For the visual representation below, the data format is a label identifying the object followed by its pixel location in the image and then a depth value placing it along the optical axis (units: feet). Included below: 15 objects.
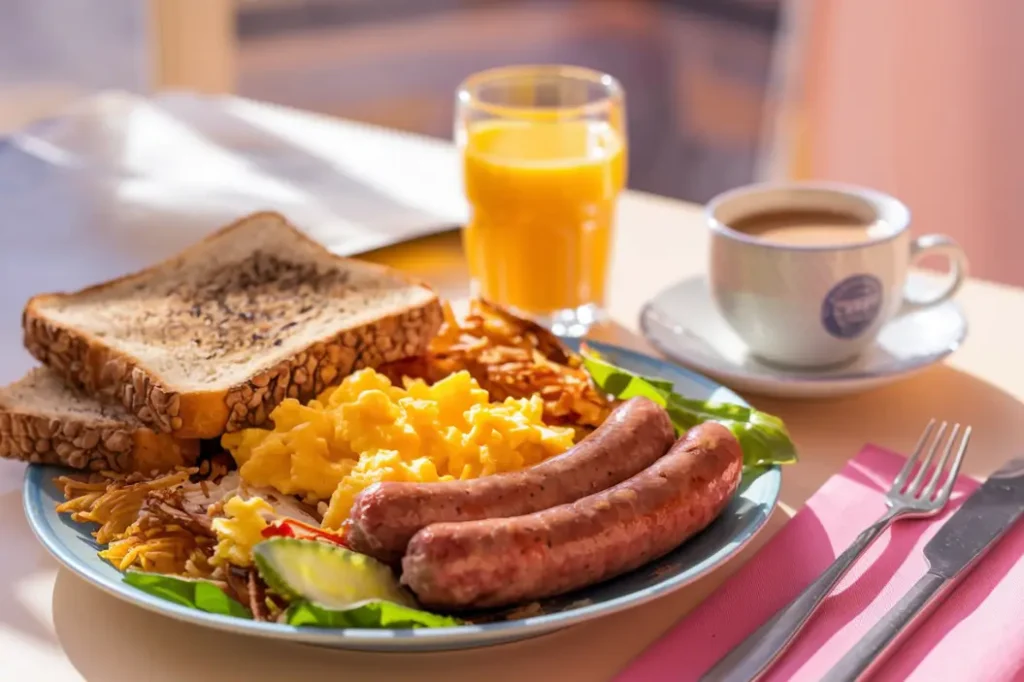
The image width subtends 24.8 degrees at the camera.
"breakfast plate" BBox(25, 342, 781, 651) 2.67
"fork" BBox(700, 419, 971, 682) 2.72
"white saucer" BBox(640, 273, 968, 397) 3.31
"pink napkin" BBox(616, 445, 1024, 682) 2.75
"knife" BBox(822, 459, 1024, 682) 2.71
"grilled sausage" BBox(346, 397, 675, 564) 2.75
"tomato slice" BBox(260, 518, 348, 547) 2.78
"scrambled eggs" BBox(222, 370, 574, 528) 2.88
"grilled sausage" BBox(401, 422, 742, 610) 2.70
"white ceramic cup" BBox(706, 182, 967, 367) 3.34
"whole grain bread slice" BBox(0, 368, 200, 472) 3.03
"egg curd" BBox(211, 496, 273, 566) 2.78
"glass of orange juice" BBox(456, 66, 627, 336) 3.64
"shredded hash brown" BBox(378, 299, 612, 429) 3.17
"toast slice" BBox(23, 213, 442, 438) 3.09
